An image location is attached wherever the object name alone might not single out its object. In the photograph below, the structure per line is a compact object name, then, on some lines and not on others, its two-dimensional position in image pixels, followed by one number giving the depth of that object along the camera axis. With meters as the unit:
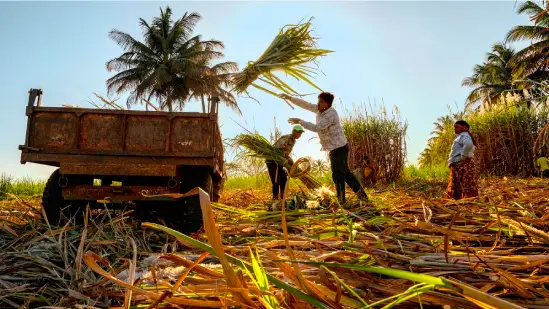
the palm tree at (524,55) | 31.12
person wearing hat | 7.01
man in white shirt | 6.11
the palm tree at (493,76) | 40.72
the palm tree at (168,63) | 39.78
